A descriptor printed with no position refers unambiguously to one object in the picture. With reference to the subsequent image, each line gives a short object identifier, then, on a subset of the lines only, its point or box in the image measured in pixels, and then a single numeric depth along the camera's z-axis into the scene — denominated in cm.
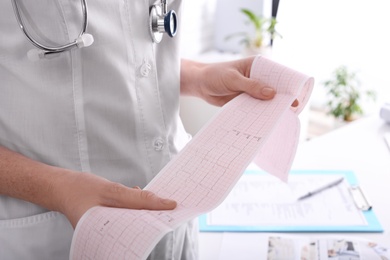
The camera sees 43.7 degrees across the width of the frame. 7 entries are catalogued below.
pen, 114
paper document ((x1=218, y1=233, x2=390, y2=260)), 93
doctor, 71
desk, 101
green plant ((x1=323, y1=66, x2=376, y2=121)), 285
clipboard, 102
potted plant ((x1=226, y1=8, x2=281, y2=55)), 261
